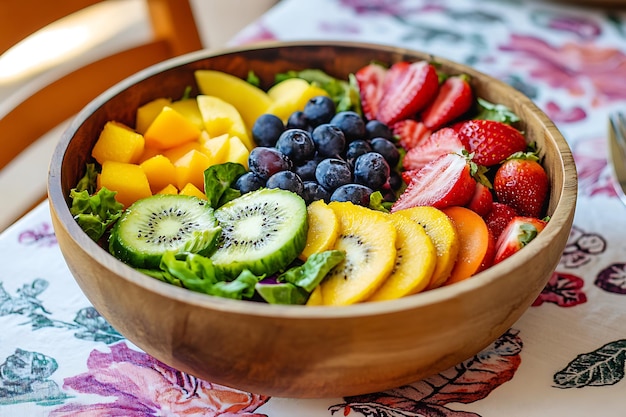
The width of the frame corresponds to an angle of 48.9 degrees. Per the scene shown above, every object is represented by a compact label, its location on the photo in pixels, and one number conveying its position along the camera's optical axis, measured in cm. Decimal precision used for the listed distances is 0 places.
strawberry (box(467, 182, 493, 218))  82
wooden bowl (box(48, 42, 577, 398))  58
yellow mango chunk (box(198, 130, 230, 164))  92
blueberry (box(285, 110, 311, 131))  96
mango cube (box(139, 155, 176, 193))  88
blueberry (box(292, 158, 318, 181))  89
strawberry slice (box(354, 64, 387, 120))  104
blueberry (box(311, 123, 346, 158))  90
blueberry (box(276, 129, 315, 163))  89
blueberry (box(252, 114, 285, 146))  94
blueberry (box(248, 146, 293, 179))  85
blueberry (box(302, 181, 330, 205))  84
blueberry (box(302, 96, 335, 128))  96
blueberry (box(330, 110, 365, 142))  94
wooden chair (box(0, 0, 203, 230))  112
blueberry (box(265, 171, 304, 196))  83
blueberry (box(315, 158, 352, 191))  85
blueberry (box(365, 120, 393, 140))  97
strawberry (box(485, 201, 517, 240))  81
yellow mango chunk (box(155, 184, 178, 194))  87
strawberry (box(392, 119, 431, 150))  99
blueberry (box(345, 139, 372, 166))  91
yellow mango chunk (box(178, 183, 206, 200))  86
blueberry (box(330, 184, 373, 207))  82
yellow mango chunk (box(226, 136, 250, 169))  91
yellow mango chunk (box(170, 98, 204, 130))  100
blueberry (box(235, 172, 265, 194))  85
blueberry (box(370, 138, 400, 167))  93
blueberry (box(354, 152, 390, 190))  86
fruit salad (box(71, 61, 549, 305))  70
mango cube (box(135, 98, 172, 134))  98
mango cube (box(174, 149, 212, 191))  88
